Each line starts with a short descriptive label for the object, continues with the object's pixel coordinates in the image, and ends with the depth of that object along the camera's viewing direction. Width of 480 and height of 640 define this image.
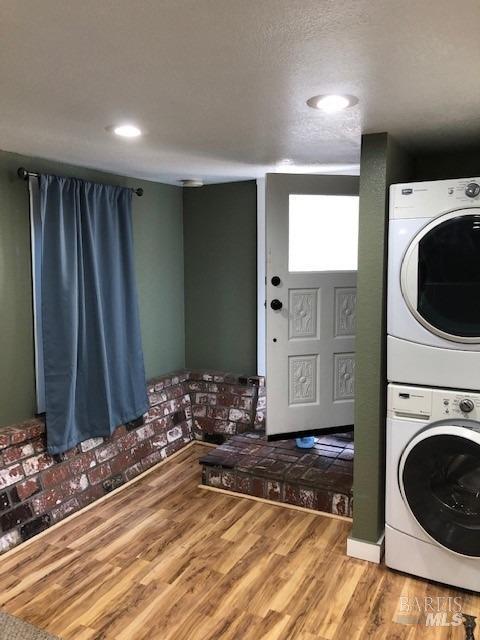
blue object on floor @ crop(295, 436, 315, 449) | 3.65
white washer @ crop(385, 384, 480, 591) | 2.25
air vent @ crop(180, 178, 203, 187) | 3.92
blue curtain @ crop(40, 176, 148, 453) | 3.04
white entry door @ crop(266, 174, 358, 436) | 3.35
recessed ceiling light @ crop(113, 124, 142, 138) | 2.29
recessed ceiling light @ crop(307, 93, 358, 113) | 1.89
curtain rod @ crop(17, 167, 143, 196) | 2.87
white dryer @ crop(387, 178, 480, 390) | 2.23
